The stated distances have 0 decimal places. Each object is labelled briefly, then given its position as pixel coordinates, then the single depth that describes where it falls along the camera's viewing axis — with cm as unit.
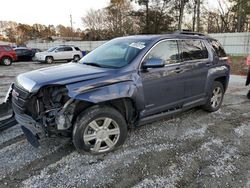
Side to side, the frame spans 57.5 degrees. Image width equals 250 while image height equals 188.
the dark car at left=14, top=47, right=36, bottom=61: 2192
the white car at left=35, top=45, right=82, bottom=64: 1969
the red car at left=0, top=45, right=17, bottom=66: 1757
